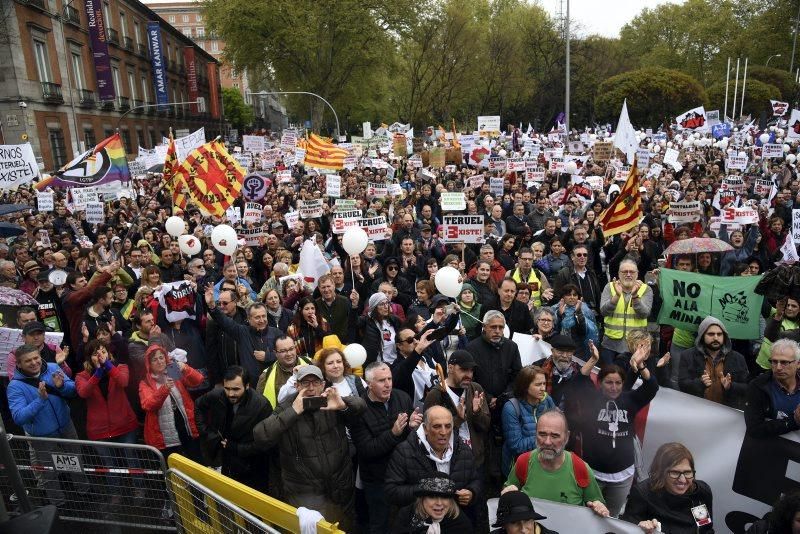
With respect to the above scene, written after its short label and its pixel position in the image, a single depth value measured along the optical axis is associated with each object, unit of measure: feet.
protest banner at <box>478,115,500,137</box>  84.28
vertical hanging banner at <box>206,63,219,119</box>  236.63
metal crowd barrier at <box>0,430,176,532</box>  14.88
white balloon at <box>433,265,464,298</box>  20.25
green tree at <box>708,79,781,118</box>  139.44
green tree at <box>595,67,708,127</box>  131.85
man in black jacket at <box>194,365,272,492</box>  14.02
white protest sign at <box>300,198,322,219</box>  37.52
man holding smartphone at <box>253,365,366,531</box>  13.15
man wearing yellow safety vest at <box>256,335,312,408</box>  16.07
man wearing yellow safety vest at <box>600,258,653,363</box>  20.42
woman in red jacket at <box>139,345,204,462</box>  16.11
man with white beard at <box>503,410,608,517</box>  12.12
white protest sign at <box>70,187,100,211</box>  40.75
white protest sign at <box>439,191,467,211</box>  36.65
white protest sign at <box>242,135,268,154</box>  63.46
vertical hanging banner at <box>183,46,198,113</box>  205.16
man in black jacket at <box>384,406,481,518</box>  12.23
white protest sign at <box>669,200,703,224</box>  32.50
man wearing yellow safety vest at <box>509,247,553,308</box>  23.90
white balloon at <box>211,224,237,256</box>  27.20
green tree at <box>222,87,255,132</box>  301.63
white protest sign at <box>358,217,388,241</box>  30.86
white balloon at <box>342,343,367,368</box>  16.49
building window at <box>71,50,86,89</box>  123.54
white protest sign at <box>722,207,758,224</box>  30.19
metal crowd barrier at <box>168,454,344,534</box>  10.59
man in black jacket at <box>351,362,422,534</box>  13.61
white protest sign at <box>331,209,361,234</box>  30.47
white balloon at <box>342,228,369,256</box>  25.58
